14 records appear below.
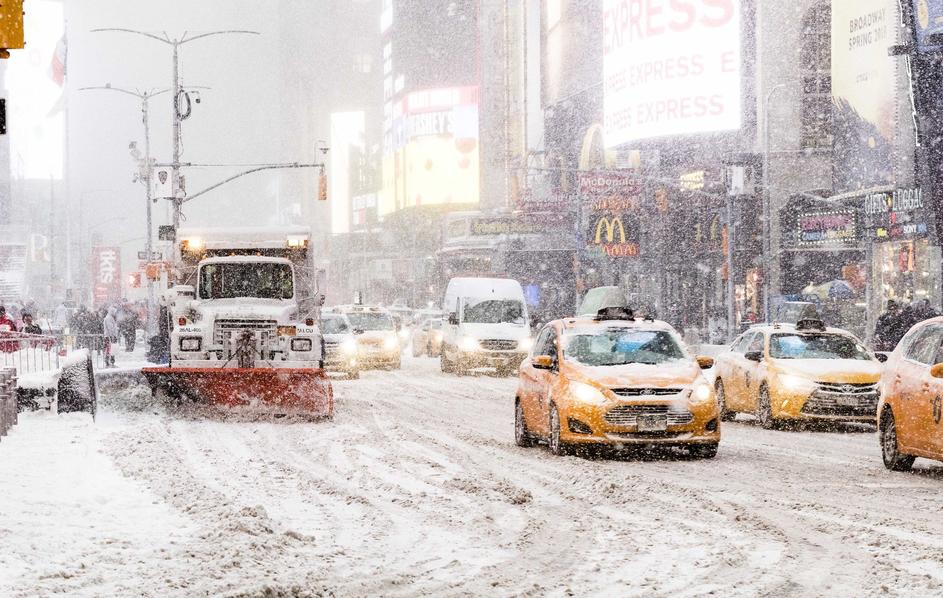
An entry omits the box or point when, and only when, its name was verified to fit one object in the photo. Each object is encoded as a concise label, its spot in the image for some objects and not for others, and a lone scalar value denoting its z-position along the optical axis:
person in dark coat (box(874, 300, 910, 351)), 31.39
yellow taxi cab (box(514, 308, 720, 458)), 15.93
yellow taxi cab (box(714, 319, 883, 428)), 20.56
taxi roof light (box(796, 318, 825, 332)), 22.20
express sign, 58.06
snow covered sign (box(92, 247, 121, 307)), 67.50
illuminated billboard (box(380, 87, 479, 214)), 114.50
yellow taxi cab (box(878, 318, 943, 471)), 13.97
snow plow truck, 22.16
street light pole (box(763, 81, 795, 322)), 53.74
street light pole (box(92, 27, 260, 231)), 43.88
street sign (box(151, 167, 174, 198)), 43.53
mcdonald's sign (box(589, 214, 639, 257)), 64.44
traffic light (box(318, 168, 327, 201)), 46.44
